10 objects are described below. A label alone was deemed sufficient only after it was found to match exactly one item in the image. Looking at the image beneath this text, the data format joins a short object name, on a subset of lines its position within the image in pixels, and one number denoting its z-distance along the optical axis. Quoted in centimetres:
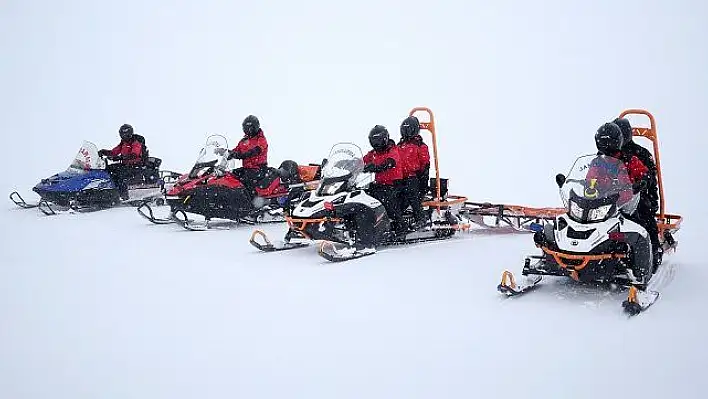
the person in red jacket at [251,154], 1147
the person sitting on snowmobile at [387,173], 952
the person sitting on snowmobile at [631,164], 726
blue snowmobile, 1286
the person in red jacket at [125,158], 1338
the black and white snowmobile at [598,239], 657
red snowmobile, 1119
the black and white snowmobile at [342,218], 912
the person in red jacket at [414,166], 975
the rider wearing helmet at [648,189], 746
